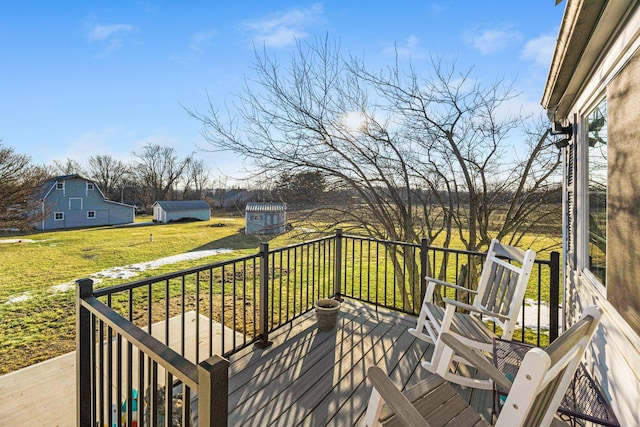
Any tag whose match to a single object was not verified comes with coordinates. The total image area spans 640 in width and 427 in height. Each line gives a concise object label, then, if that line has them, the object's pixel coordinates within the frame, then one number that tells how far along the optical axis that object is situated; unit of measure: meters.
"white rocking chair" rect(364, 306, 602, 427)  1.02
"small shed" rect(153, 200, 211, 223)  29.23
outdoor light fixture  2.93
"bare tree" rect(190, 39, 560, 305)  5.77
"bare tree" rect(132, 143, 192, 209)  36.97
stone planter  3.37
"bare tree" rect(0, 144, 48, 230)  13.38
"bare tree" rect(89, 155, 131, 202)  36.25
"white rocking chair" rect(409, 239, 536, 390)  2.39
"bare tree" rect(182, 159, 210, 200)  34.91
